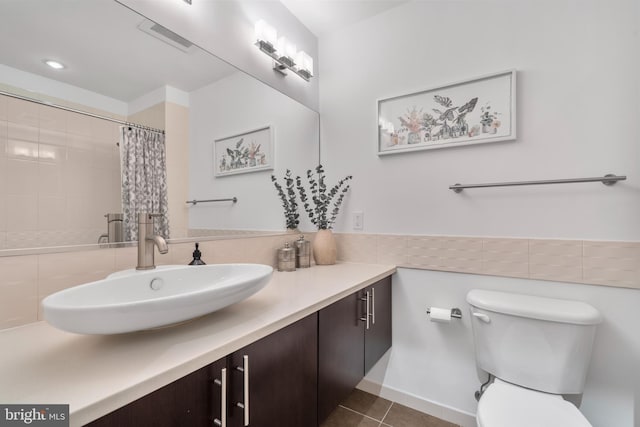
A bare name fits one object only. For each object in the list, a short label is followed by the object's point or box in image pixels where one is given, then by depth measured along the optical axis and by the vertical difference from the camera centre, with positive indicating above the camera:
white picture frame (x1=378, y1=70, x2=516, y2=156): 1.42 +0.52
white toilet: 1.05 -0.58
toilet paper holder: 1.50 -0.52
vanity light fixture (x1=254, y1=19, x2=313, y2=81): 1.58 +0.94
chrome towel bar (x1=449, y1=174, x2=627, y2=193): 1.19 +0.13
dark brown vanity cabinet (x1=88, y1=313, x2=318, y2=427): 0.58 -0.43
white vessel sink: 0.57 -0.21
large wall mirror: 0.83 +0.35
